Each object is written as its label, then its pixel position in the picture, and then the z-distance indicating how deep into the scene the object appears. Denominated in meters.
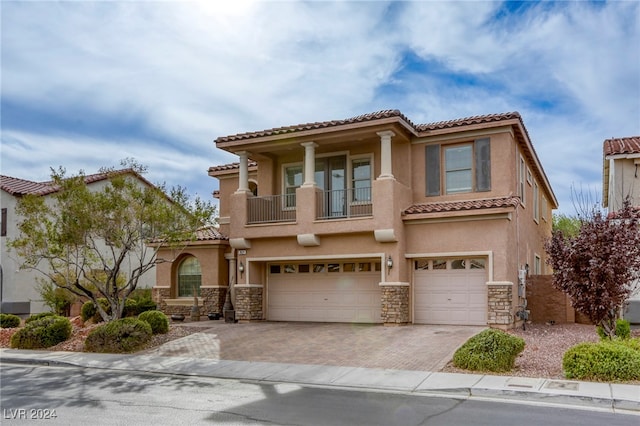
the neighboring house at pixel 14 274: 28.70
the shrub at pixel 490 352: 12.41
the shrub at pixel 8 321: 23.00
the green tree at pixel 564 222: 43.26
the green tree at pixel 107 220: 18.64
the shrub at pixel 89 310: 23.55
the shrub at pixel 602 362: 11.18
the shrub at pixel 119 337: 17.17
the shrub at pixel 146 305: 24.30
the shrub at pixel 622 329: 15.11
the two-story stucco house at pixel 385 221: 19.19
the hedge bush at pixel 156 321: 18.89
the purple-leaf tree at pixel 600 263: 13.66
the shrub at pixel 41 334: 18.55
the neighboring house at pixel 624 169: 21.47
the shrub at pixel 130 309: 24.09
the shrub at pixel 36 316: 20.27
